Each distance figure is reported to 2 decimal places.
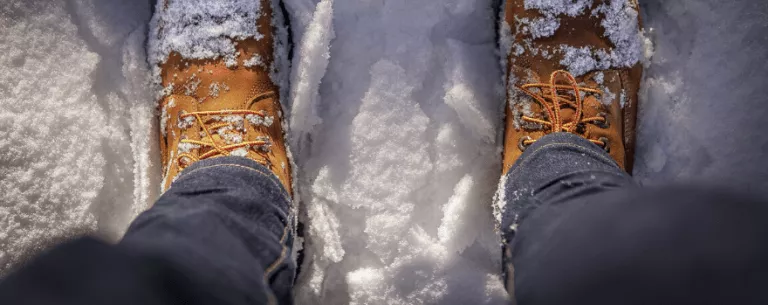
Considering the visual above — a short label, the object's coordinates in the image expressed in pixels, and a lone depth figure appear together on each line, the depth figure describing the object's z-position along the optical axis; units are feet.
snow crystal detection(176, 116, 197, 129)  2.66
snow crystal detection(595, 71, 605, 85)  2.68
